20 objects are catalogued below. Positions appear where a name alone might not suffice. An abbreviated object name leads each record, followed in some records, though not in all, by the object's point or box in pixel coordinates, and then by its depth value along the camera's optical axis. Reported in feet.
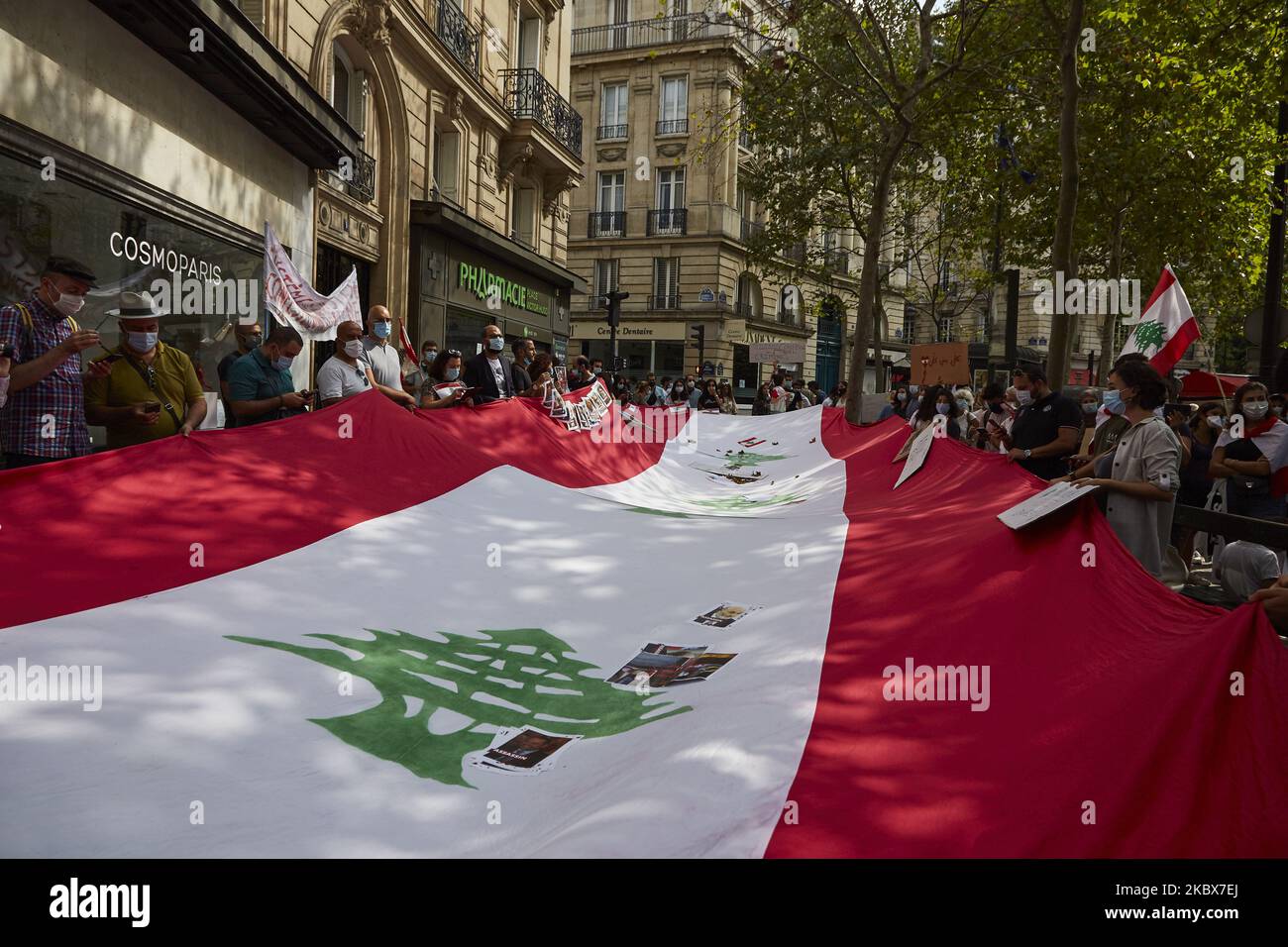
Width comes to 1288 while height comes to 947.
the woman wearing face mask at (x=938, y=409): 41.34
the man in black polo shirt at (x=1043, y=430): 29.40
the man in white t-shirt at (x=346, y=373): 27.32
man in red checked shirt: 17.03
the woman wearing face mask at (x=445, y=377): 34.65
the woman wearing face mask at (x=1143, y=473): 18.06
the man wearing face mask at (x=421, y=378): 40.82
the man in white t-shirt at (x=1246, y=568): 20.43
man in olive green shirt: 18.54
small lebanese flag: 33.99
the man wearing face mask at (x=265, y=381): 23.76
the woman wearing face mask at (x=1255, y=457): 28.37
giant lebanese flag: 8.80
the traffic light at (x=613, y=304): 73.22
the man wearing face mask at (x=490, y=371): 36.78
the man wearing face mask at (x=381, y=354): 31.04
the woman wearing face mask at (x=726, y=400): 88.89
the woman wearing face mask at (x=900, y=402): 70.53
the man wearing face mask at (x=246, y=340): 28.17
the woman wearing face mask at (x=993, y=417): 42.29
